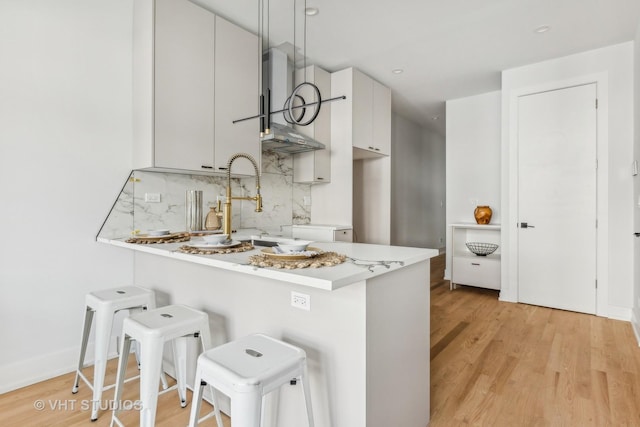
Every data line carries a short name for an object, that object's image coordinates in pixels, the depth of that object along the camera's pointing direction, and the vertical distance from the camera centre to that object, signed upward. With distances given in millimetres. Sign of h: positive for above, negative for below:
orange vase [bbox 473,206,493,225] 4277 +12
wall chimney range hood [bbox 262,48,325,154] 3220 +1268
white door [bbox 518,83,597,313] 3291 +175
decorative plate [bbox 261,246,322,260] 1317 -167
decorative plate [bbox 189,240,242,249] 1656 -162
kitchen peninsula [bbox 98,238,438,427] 1208 -473
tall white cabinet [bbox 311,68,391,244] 3727 +689
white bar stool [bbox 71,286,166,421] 1679 -542
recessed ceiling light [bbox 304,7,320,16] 2598 +1623
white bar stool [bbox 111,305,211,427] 1355 -544
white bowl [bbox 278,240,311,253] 1398 -143
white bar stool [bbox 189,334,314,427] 1001 -513
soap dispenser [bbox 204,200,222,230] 2656 -58
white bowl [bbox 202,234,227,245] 1718 -132
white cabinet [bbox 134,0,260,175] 2312 +972
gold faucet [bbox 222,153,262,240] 1909 -12
